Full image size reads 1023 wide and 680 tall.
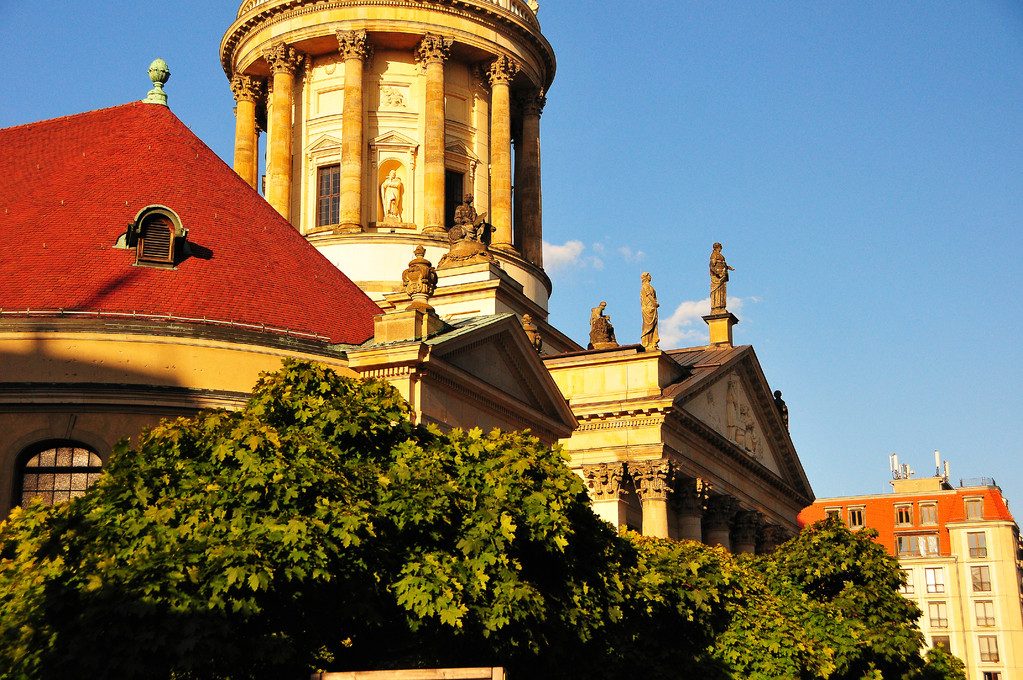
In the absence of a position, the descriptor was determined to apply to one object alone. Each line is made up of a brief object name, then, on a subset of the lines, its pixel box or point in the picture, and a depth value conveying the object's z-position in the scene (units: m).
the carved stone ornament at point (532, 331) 44.50
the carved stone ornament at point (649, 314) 47.03
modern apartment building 89.81
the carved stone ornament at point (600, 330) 47.44
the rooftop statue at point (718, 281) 56.72
